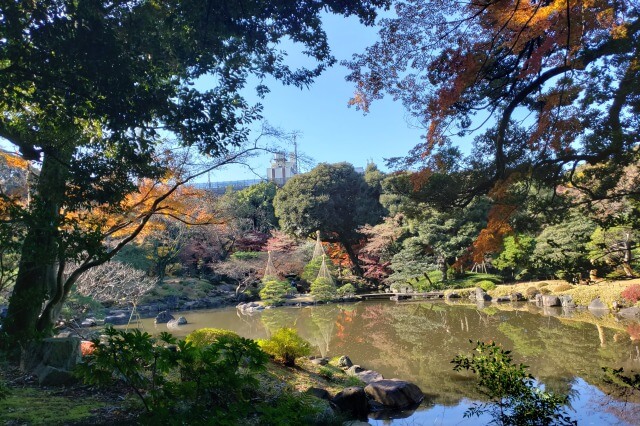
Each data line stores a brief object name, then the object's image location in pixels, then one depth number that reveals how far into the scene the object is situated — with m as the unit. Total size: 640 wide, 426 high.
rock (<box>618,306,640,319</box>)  9.45
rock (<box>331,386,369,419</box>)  4.82
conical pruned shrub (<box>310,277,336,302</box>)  15.93
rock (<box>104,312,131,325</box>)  12.41
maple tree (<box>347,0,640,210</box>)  3.76
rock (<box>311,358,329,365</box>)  6.79
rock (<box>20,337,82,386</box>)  4.01
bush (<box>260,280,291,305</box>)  15.63
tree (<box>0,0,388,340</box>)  2.83
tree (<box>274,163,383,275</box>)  18.84
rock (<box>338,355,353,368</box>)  6.86
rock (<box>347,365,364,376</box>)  6.40
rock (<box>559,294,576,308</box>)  11.66
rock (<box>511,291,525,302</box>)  13.71
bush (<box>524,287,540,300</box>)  13.57
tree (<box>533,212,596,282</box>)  11.86
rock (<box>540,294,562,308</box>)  12.12
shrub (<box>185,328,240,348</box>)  5.35
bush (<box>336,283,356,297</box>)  16.61
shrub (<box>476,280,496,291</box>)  15.04
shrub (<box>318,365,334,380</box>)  5.93
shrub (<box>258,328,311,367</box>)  5.91
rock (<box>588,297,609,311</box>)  10.76
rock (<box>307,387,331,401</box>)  4.72
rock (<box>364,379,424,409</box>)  5.13
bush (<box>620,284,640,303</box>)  9.62
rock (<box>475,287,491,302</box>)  14.11
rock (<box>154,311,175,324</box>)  12.54
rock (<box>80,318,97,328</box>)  11.05
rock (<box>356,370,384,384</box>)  6.08
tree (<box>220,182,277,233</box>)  21.56
